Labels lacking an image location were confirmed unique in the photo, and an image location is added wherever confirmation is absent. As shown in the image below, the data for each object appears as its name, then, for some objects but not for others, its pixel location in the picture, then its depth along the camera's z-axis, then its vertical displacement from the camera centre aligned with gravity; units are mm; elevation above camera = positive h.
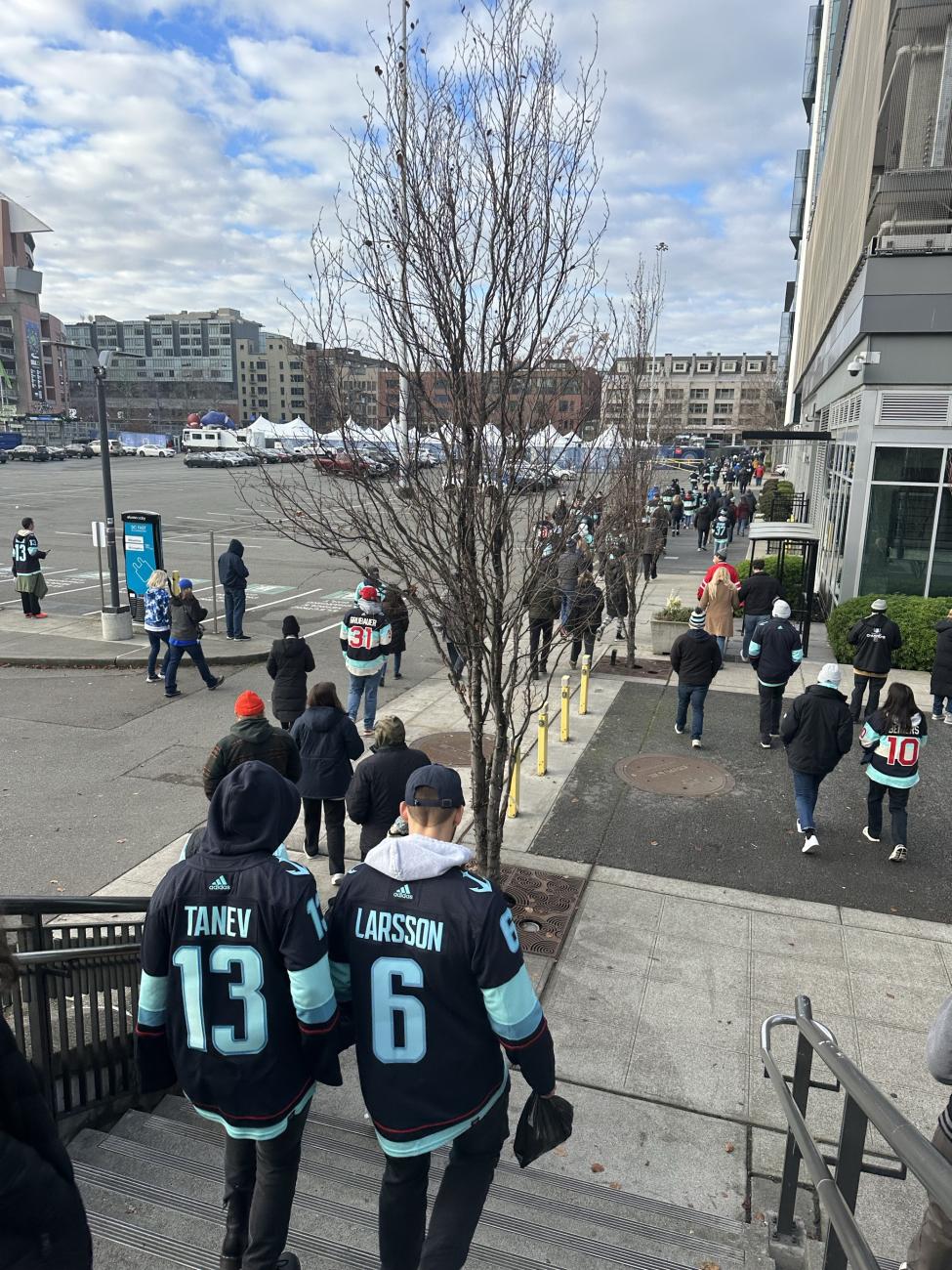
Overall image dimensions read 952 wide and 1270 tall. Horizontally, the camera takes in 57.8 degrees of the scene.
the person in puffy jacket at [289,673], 9703 -2486
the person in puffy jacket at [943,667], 11133 -2618
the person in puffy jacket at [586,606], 9833 -2110
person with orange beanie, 5133 -1826
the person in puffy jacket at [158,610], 12789 -2363
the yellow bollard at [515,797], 8680 -3404
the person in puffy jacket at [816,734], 7656 -2398
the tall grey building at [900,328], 14359 +2241
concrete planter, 15516 -3149
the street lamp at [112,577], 15383 -2264
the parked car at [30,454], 73812 -859
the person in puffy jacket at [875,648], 10820 -2306
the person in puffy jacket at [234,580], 14992 -2261
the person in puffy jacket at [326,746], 6918 -2337
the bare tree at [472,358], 4996 +576
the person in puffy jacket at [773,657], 10328 -2342
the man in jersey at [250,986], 2926 -1812
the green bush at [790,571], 17747 -2291
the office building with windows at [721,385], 149375 +12990
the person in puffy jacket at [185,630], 12320 -2569
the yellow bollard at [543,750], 9597 -3284
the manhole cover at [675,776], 9398 -3530
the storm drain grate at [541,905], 6391 -3525
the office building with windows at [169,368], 155488 +15256
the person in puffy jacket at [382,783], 6141 -2320
